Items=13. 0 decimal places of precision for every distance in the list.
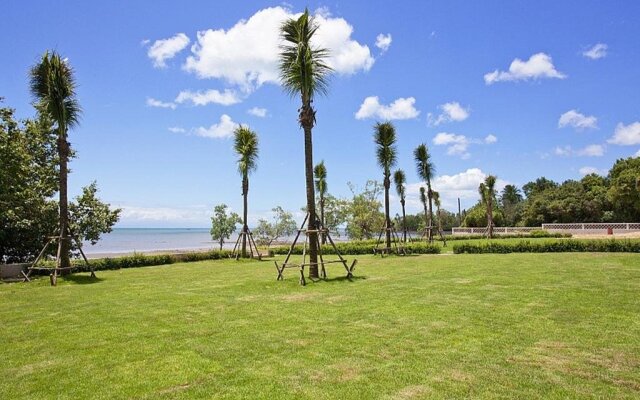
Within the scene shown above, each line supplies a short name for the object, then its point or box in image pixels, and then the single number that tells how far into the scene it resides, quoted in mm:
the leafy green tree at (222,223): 58250
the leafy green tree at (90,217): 26500
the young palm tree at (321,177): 41844
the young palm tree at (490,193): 40356
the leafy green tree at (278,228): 57000
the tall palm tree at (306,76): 16047
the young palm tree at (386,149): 27000
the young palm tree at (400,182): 37194
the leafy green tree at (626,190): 45219
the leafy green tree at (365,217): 49000
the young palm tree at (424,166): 34875
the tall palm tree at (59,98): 17781
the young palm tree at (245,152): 29016
